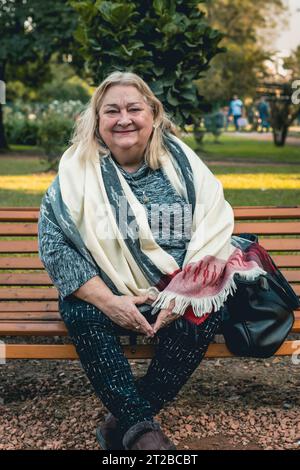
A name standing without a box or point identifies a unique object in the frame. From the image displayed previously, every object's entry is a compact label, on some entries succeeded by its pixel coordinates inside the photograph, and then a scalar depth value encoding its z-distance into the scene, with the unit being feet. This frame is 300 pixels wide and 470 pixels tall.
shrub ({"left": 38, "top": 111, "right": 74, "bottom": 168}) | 48.34
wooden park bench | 13.28
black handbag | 10.75
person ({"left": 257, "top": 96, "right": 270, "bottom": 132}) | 94.32
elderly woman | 10.12
